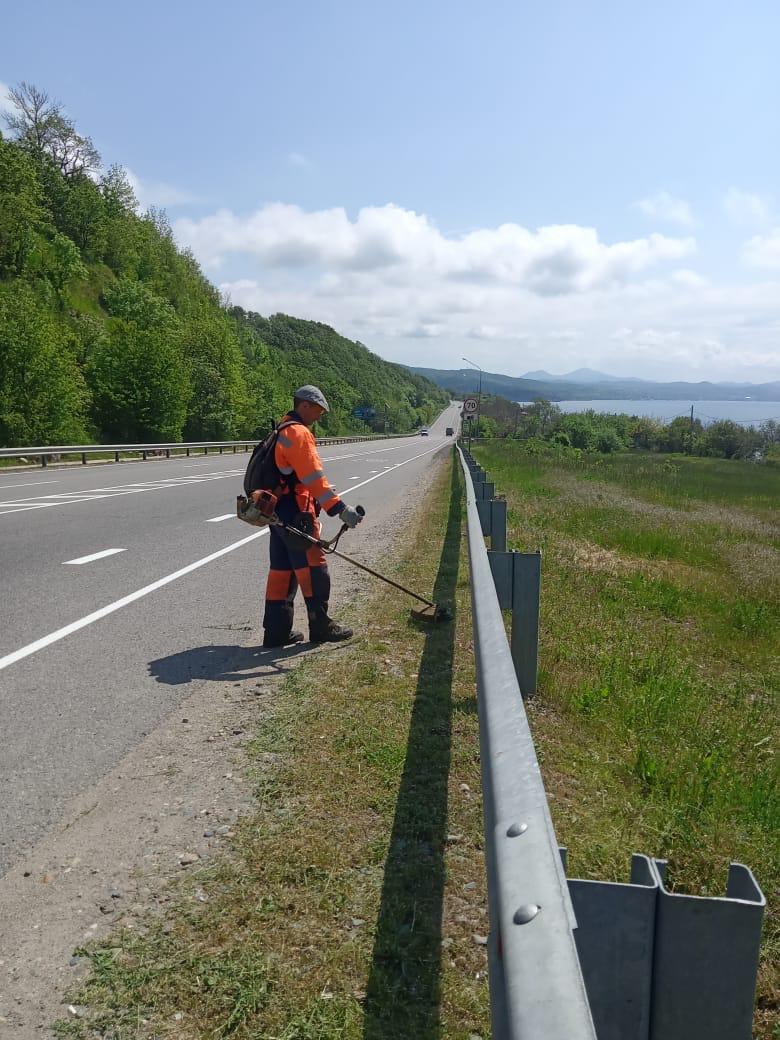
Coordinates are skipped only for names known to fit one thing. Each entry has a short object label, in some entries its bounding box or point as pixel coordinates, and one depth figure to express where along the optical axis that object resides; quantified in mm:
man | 6383
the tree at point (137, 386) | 59812
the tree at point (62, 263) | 69938
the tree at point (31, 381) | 43406
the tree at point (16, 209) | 60938
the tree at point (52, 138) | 74438
